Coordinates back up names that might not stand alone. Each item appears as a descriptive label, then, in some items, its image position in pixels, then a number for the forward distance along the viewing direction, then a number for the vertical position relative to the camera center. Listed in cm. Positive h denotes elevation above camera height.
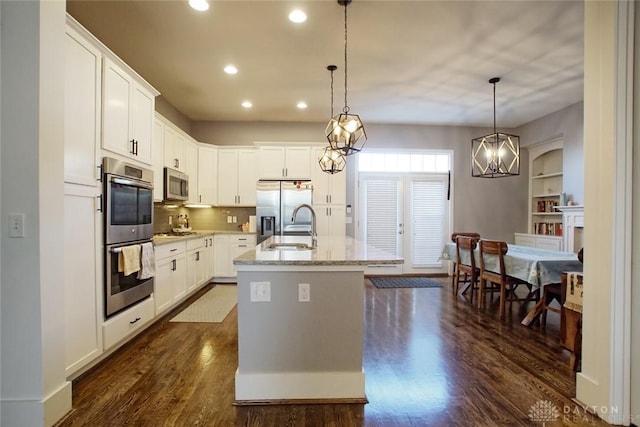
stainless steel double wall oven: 250 -10
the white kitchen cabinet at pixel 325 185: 550 +47
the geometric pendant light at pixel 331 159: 377 +66
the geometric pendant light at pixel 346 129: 279 +73
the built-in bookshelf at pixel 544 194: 572 +35
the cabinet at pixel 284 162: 546 +86
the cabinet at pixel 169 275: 338 -75
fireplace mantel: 478 -22
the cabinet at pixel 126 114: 254 +87
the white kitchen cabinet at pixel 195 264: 429 -76
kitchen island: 201 -76
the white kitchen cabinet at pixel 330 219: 551 -13
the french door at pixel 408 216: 619 -8
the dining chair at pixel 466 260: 427 -70
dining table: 315 -56
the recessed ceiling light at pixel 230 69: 377 +172
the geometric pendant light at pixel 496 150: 370 +75
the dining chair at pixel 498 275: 362 -77
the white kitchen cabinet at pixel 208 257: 496 -75
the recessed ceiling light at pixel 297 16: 273 +172
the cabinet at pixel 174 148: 436 +92
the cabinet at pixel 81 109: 212 +72
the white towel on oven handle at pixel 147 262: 290 -49
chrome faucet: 289 -27
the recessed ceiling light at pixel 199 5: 259 +172
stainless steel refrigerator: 526 +6
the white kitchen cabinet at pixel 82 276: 211 -47
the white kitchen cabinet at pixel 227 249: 534 -64
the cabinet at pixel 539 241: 528 -51
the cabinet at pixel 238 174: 563 +67
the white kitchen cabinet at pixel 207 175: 548 +64
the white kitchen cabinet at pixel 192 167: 506 +72
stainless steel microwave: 425 +38
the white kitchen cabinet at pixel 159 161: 399 +65
